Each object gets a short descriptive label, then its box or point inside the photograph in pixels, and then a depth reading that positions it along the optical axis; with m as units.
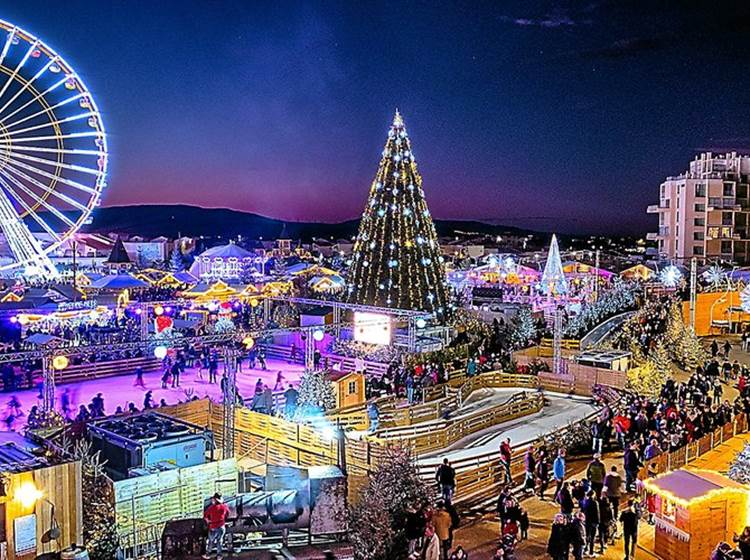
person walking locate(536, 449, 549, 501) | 12.08
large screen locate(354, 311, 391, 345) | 23.11
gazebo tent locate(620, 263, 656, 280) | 48.76
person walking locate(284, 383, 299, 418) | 16.33
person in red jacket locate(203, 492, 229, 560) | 8.80
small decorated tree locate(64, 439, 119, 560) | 9.06
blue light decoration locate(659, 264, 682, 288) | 43.10
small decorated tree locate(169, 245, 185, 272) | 64.80
